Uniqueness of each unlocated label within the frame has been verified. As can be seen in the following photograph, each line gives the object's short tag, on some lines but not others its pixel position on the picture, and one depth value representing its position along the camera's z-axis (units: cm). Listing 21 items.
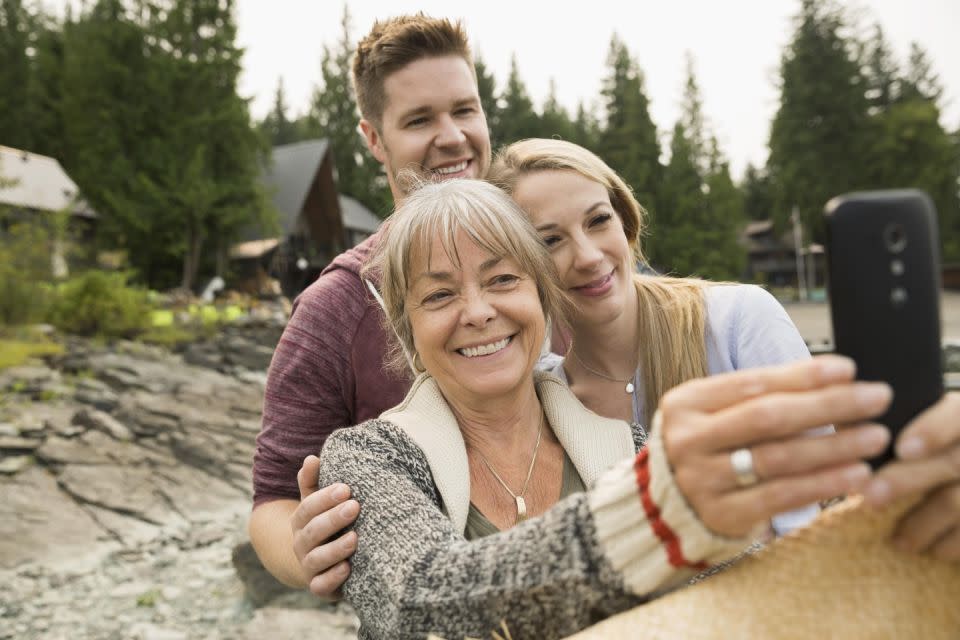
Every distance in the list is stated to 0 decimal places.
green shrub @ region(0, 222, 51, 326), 1252
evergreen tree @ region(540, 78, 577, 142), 4093
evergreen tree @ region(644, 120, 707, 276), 3350
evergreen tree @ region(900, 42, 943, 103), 3991
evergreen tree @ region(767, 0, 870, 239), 3036
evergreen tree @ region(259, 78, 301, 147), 5422
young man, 151
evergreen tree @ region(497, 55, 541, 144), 4009
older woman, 70
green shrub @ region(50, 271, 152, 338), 1331
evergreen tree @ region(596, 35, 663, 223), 3350
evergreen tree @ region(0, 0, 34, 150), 3416
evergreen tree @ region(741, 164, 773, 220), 5806
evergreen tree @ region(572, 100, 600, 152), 4100
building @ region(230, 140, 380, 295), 2647
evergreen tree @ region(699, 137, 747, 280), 3362
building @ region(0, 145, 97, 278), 2373
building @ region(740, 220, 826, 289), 5512
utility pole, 3334
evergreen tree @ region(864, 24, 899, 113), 3659
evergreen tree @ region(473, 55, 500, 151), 3975
